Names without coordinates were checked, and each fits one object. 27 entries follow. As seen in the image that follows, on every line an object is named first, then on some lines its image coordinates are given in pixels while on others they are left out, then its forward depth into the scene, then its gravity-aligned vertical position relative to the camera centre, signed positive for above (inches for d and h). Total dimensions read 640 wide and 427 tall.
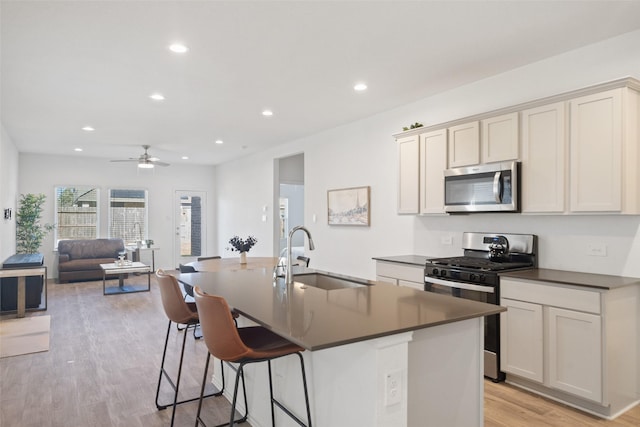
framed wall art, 212.8 +5.7
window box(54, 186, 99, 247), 357.1 +2.7
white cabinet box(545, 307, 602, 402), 106.1 -36.1
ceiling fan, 294.7 +38.8
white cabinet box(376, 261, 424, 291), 154.3 -22.6
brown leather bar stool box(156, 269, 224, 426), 104.2 -22.4
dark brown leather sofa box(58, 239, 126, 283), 328.2 -34.7
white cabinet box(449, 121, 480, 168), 146.2 +26.4
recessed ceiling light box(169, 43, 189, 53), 126.6 +52.5
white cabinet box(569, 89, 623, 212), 110.0 +18.2
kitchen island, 63.1 -23.6
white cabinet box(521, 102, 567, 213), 122.6 +18.2
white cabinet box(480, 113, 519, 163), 134.4 +26.7
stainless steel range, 127.6 -17.3
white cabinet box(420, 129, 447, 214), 158.7 +18.7
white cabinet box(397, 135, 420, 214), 169.6 +18.0
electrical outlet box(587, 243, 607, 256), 122.8 -9.5
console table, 212.4 -33.9
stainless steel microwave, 134.0 +10.1
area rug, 164.6 -53.6
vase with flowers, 201.6 -15.0
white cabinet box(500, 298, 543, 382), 117.6 -36.0
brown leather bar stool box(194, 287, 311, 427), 74.1 -23.1
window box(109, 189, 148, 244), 380.2 +0.9
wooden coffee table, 277.4 -38.3
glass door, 411.8 -10.5
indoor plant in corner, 308.0 -9.0
